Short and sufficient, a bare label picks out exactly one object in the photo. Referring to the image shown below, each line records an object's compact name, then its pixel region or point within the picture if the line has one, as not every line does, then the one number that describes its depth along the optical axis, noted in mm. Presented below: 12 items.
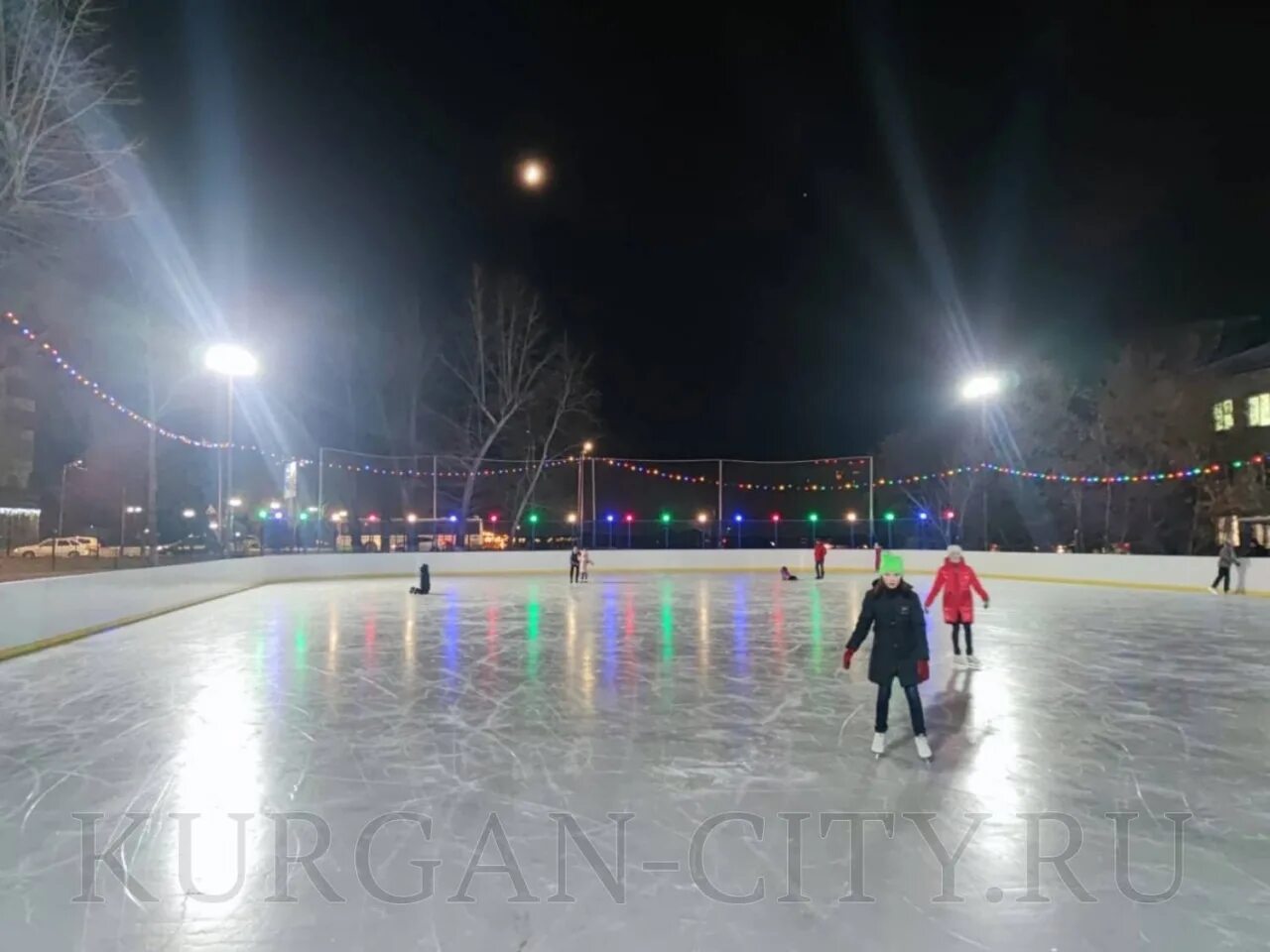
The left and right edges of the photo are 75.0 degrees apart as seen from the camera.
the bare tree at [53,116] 8992
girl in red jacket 8047
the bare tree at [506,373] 27922
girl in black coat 4664
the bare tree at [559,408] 28672
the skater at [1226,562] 15781
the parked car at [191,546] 25562
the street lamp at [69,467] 25828
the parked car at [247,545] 22891
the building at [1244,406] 25531
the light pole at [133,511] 31814
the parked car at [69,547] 23638
